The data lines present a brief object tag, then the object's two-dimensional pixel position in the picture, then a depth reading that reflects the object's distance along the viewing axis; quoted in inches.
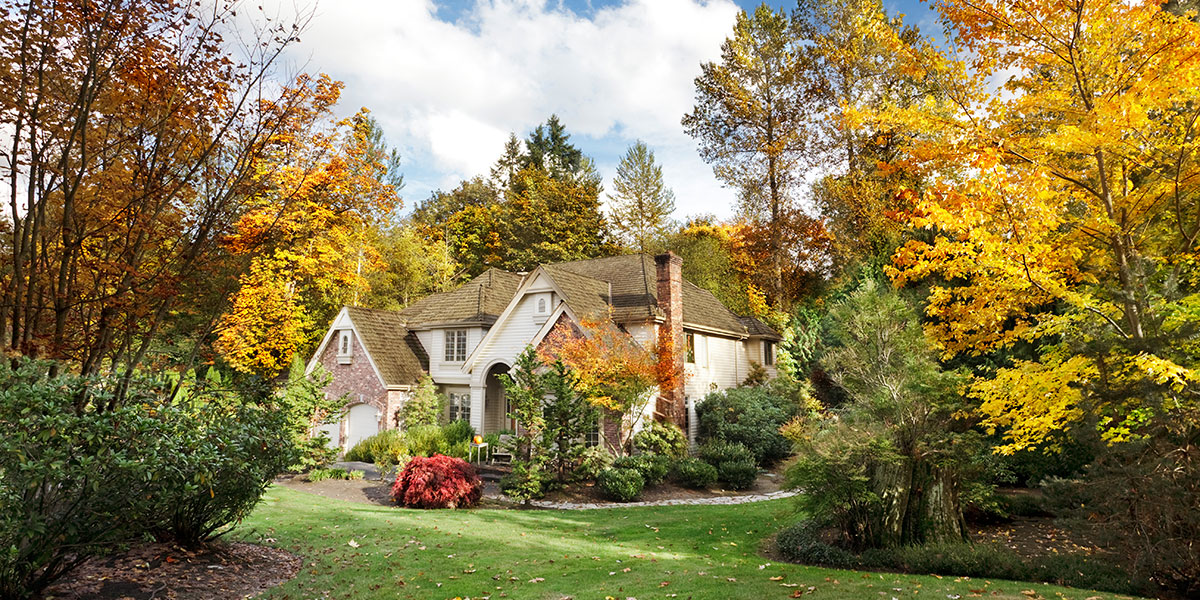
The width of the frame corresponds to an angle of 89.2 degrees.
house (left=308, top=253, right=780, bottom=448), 844.6
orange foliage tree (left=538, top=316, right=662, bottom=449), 700.7
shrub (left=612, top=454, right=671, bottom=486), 685.9
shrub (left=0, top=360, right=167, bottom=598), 199.2
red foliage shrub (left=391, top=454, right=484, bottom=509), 574.6
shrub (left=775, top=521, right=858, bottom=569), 387.5
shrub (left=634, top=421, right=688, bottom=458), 772.0
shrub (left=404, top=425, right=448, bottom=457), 804.0
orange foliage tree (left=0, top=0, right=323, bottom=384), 243.0
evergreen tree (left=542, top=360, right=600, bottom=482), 676.1
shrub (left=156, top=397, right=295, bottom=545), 236.7
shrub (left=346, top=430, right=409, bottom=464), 770.9
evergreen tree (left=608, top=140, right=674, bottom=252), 1704.0
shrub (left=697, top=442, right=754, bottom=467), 743.7
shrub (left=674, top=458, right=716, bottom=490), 705.0
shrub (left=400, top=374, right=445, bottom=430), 936.3
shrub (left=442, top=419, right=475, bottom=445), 854.5
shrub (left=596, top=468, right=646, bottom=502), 646.5
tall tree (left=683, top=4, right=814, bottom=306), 1253.7
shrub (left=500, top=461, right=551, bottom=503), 621.6
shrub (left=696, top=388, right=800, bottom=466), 803.4
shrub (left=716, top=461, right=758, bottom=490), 711.7
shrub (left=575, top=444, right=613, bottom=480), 676.1
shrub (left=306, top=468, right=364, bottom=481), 709.9
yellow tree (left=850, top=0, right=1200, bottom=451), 296.2
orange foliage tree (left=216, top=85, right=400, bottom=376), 371.9
